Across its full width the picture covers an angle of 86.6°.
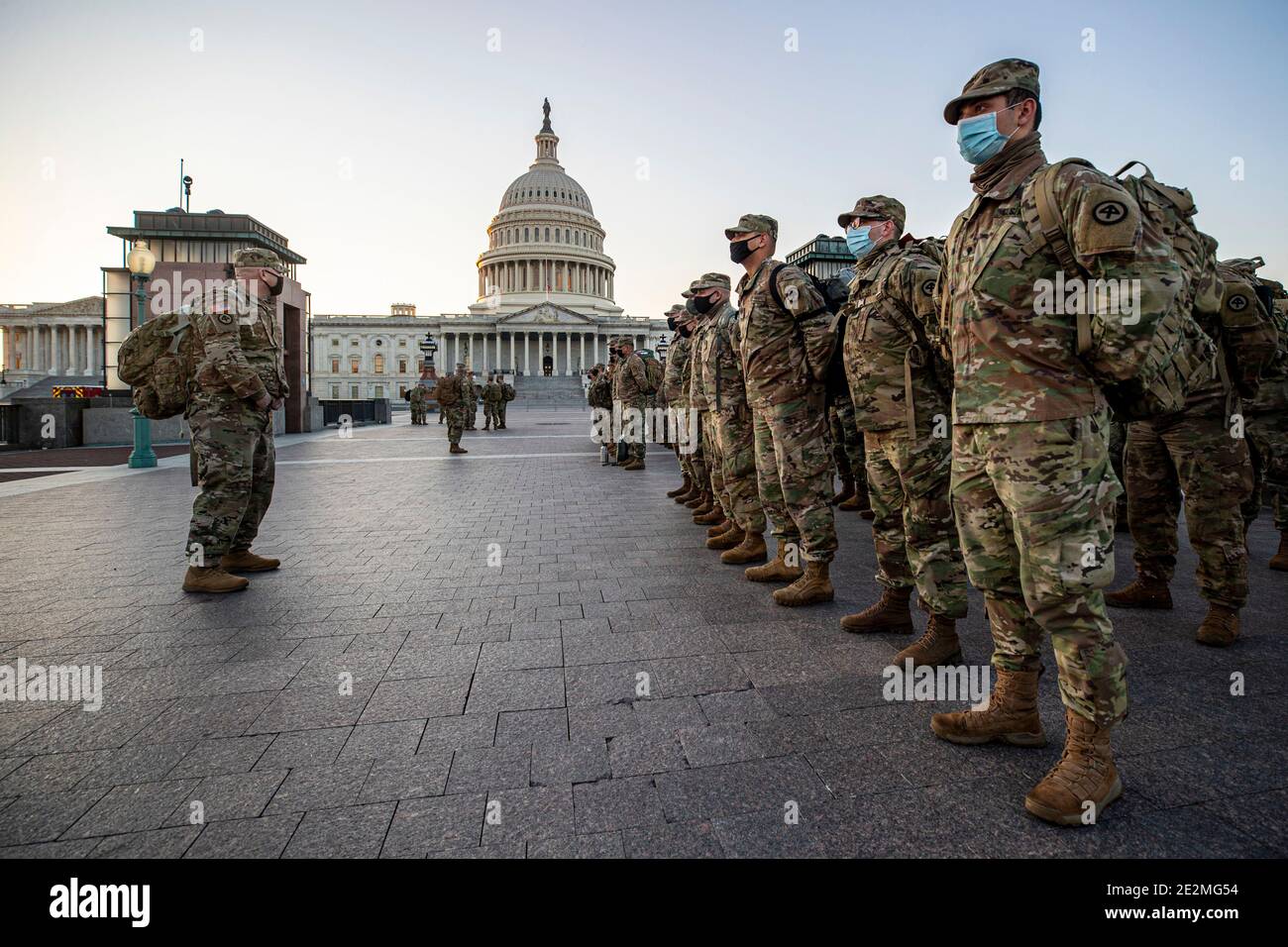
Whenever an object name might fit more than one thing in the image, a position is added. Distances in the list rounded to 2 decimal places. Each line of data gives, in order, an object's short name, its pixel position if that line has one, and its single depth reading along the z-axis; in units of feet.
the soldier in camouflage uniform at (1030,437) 7.24
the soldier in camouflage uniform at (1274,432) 17.74
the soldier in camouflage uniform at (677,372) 30.66
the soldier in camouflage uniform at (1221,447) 12.49
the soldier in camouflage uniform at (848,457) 25.30
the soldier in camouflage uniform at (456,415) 55.83
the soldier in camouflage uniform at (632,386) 42.11
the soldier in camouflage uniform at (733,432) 19.53
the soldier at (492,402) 95.91
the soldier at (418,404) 113.39
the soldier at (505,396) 98.99
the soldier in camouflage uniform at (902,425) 11.27
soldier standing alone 16.38
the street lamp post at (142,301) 42.42
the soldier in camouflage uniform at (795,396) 14.85
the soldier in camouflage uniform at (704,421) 22.17
